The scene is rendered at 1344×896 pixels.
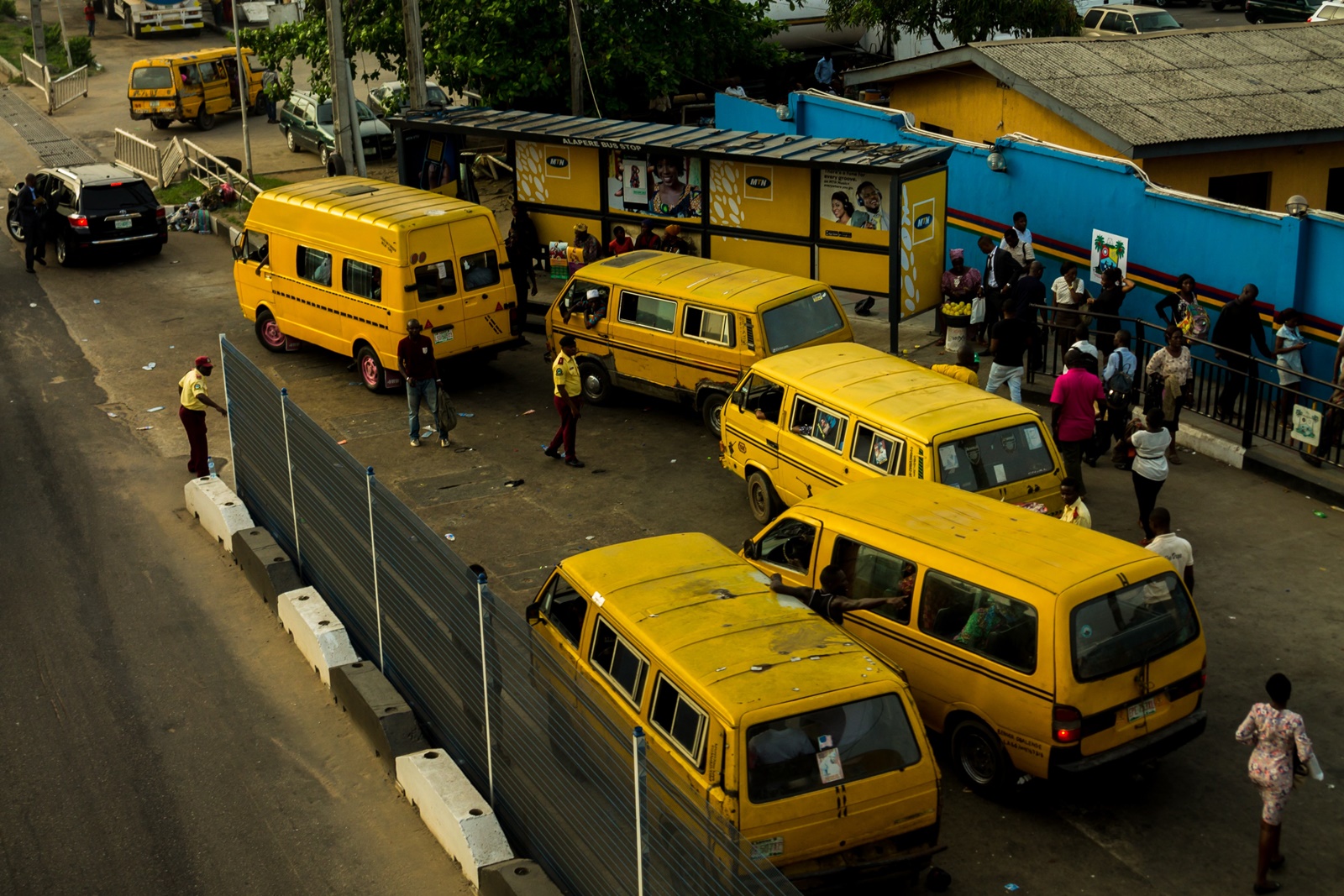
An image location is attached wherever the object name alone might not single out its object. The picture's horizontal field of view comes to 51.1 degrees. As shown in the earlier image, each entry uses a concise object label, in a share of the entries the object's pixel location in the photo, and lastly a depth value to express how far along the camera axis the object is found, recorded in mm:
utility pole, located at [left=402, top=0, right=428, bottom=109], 25547
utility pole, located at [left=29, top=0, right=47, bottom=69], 44438
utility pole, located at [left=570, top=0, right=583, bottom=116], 27609
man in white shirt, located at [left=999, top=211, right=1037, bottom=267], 19688
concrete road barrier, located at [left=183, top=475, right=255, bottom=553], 13891
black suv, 26453
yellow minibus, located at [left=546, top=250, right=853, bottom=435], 16781
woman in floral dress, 8547
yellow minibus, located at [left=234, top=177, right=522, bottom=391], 18672
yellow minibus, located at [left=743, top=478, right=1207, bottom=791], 9312
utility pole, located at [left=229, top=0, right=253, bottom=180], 32438
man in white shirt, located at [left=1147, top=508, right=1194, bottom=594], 10992
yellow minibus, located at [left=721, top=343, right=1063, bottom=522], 12602
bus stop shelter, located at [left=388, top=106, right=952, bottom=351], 19312
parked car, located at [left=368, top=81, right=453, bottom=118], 31156
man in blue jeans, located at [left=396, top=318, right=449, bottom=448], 17344
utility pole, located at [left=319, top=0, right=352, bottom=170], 25734
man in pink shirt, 14391
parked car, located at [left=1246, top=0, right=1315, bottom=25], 41844
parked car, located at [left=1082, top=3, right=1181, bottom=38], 38219
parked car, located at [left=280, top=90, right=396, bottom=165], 35031
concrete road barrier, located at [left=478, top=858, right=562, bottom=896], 8180
